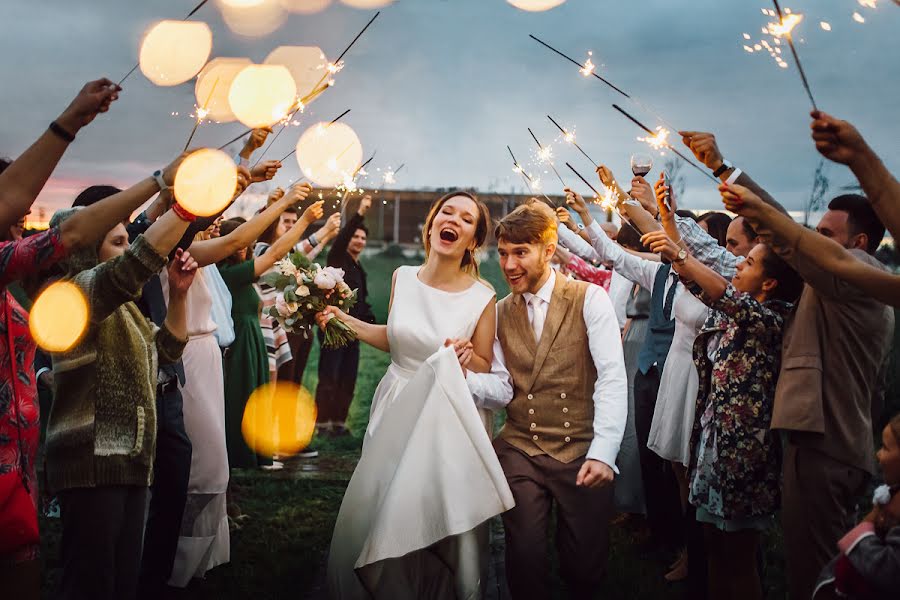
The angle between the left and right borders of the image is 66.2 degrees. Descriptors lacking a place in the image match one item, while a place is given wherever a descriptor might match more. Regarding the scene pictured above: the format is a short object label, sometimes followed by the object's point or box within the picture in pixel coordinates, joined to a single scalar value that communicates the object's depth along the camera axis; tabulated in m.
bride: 3.72
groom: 3.97
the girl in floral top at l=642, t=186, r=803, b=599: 3.85
